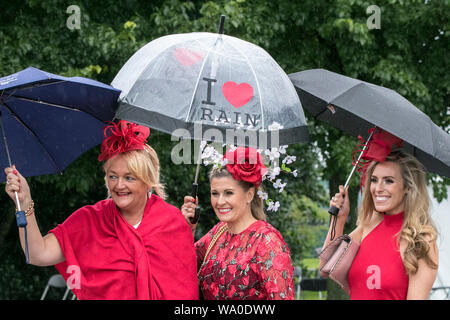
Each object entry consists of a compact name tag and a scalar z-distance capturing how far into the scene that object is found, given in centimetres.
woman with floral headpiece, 667
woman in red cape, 659
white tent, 1984
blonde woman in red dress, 663
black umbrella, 659
